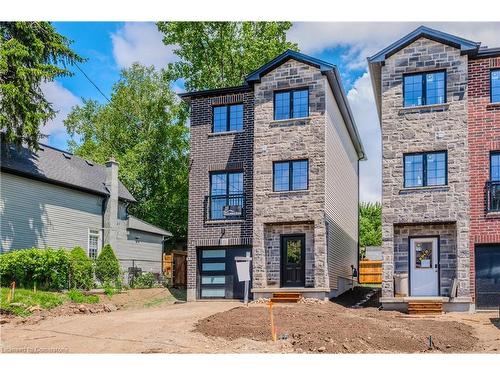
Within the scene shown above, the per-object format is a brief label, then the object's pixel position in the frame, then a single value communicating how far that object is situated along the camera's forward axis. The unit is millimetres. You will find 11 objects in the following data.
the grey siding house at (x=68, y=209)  21078
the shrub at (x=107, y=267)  22125
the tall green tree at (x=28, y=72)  19484
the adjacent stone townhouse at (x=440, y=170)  16906
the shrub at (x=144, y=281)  24644
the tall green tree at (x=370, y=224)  45281
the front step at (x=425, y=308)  16453
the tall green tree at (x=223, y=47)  29622
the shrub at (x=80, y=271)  20594
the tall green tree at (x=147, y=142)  31453
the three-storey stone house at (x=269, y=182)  19062
